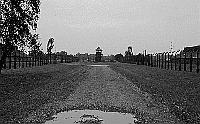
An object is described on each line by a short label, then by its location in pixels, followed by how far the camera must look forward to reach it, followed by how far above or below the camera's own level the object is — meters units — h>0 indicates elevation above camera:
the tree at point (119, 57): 100.61 +0.36
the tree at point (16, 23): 20.78 +2.42
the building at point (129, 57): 77.61 +0.32
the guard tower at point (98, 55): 91.81 +0.87
